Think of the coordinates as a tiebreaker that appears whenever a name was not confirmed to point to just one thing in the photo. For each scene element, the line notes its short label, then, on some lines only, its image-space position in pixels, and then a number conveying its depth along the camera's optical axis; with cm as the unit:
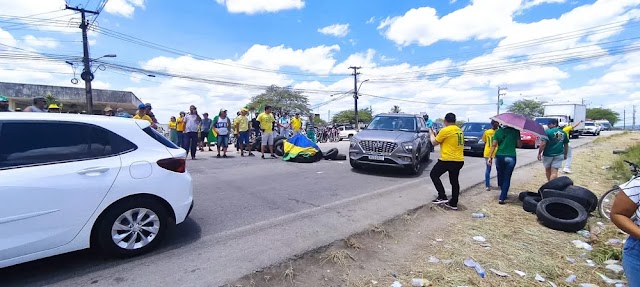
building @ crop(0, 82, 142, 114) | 2681
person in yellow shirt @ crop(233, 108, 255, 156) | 1172
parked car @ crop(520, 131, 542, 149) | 1773
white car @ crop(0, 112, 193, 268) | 288
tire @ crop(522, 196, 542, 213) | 550
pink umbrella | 580
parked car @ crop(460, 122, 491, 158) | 1384
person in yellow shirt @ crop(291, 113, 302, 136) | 1488
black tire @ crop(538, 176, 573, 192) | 567
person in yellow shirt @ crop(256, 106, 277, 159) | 1159
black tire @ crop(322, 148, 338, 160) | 1170
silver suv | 829
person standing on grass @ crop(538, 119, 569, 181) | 677
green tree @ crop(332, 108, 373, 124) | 7399
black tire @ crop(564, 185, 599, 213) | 530
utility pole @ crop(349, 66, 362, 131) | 4075
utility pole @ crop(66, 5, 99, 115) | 2033
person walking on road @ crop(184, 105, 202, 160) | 1067
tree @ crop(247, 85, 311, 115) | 5575
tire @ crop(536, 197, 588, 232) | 459
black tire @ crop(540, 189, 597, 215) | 519
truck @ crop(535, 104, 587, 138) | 2716
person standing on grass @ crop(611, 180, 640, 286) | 185
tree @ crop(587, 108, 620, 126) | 8008
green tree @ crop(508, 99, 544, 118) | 7531
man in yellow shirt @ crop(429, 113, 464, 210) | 557
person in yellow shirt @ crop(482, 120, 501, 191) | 719
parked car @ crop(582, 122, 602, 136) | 3550
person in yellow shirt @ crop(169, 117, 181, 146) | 1398
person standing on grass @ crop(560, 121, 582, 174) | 951
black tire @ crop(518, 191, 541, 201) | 599
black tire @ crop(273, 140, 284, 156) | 1237
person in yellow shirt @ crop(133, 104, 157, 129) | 849
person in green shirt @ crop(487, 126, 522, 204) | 612
